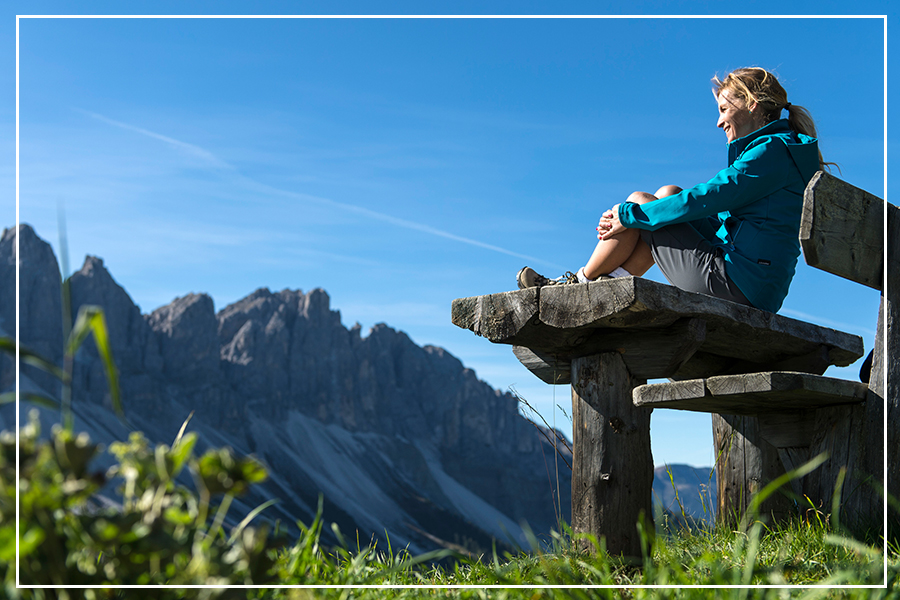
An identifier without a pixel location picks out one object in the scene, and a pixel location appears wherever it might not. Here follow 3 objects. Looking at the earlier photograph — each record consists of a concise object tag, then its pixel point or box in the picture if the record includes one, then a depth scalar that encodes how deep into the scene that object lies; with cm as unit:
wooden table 321
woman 346
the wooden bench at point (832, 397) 282
